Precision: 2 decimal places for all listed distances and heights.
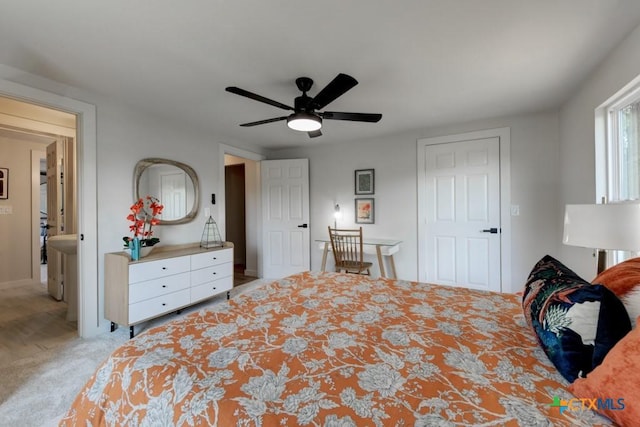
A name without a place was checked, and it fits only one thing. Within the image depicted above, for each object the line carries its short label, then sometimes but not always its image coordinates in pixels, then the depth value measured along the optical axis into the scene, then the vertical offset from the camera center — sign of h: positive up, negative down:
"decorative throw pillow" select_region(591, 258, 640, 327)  0.85 -0.25
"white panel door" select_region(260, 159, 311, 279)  4.34 -0.04
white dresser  2.42 -0.64
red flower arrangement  2.59 -0.02
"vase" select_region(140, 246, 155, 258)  2.57 -0.33
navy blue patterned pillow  0.79 -0.35
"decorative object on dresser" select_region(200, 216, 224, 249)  3.45 -0.24
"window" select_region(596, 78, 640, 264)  1.85 +0.45
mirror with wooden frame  2.92 +0.33
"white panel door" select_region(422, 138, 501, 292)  3.29 -0.01
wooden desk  3.50 -0.45
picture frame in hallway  3.92 +0.48
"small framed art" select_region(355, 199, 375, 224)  4.00 +0.04
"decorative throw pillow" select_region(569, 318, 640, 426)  0.62 -0.42
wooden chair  3.48 -0.53
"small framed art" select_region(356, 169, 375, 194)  3.99 +0.47
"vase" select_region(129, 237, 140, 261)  2.48 -0.29
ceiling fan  1.87 +0.81
